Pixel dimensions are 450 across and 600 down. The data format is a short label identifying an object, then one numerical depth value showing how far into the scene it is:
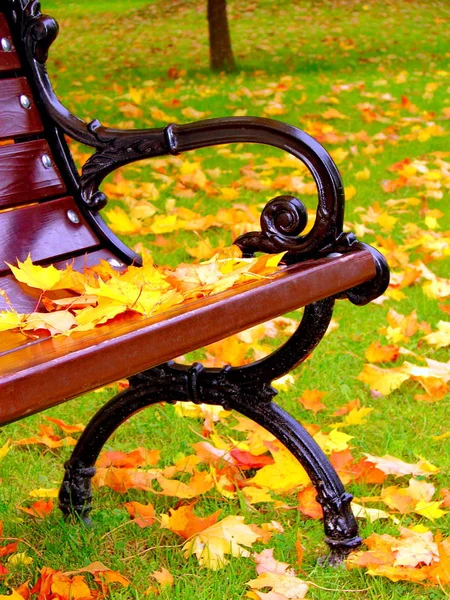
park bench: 1.39
